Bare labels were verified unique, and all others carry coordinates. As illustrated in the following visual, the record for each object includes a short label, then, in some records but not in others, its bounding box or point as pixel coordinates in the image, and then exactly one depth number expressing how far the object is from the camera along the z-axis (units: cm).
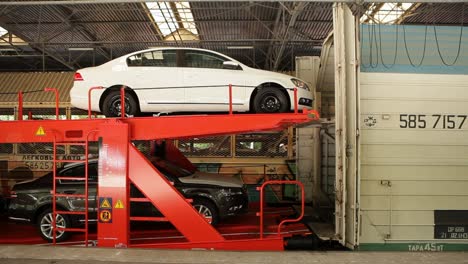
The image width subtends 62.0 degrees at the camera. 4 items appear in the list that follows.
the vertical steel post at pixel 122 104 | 590
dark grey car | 673
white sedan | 674
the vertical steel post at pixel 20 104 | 647
